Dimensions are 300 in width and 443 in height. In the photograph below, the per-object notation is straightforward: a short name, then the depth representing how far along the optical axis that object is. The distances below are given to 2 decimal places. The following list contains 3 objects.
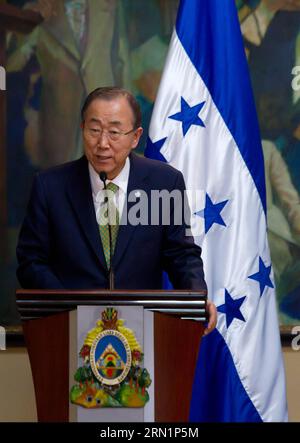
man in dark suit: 6.55
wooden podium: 5.34
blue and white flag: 8.23
